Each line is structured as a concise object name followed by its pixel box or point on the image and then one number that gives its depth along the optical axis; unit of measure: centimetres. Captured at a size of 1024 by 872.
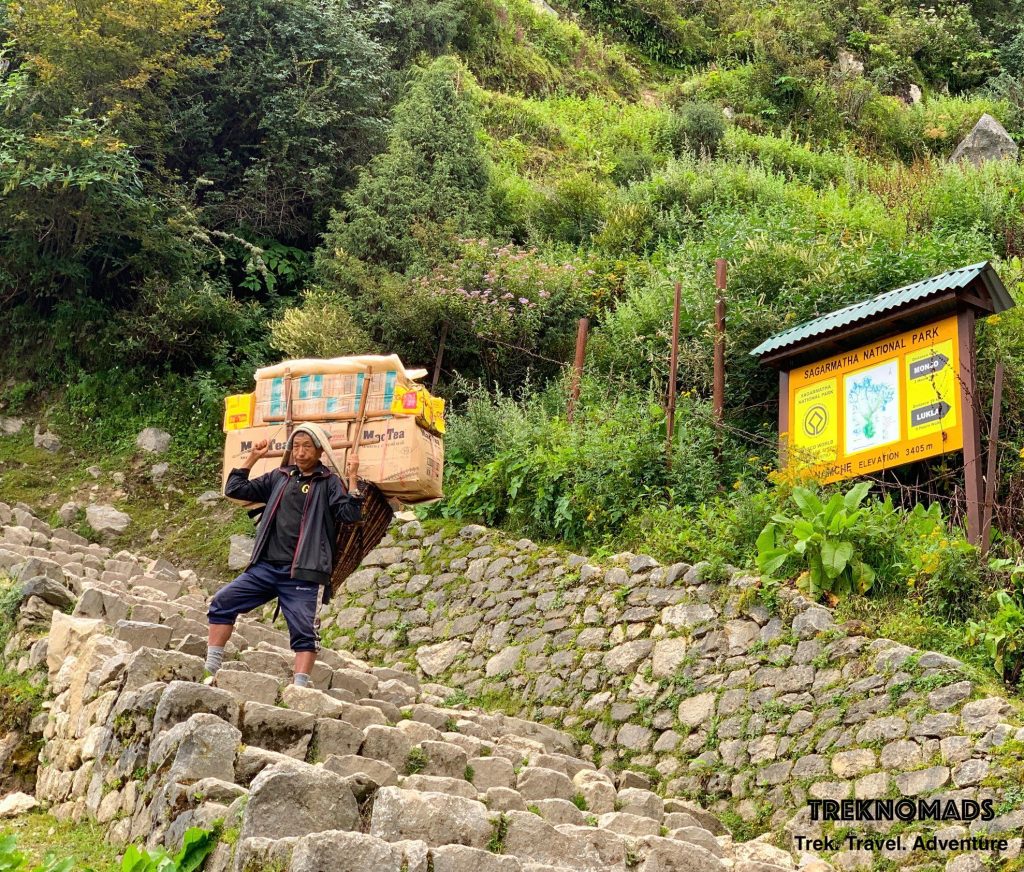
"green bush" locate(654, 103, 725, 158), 2383
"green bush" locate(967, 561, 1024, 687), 837
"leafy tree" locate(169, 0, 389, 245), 1980
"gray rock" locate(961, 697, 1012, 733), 761
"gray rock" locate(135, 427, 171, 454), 1689
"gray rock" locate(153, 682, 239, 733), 602
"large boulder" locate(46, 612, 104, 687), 764
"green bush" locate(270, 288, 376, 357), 1561
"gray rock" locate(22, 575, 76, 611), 852
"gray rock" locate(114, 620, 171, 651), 740
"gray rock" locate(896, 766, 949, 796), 759
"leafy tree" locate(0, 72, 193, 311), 1681
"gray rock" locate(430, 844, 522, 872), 482
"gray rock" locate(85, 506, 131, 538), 1553
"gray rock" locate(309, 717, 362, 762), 630
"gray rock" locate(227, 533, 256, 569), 1448
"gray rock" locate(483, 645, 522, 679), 1109
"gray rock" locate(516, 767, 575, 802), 670
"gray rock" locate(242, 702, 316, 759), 623
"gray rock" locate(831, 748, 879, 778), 806
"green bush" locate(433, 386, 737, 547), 1192
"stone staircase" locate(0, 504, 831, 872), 499
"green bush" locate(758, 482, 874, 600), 934
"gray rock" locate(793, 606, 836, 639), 909
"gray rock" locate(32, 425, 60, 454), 1709
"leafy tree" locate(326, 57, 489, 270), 1770
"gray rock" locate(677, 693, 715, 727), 935
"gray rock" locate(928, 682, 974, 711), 788
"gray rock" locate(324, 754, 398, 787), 587
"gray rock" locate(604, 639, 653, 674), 1017
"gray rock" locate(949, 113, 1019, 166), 2259
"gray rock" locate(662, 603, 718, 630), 992
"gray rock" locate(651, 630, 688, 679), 986
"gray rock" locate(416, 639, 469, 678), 1157
